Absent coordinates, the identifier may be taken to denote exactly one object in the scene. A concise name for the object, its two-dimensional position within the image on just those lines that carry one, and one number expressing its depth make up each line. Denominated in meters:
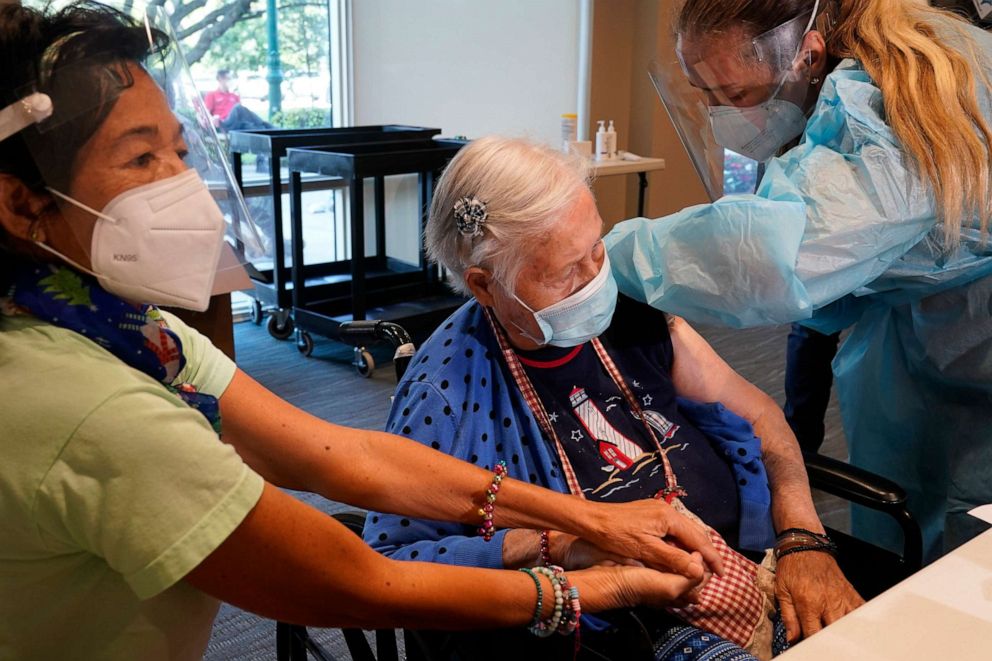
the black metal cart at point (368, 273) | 3.99
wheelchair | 1.51
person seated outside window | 4.85
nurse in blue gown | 1.38
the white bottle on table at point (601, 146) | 4.64
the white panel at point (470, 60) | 5.20
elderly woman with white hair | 1.42
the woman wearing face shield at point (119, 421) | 0.79
